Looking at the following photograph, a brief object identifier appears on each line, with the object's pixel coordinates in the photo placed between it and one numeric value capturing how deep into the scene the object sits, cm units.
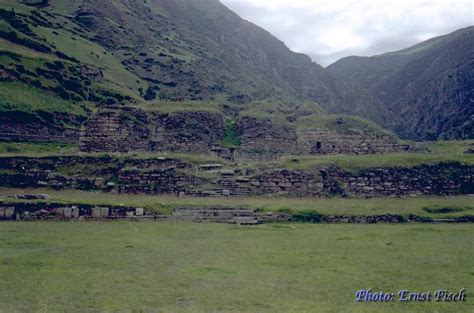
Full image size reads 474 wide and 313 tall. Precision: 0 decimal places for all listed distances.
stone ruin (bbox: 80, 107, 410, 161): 3512
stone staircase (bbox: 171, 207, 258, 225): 2083
